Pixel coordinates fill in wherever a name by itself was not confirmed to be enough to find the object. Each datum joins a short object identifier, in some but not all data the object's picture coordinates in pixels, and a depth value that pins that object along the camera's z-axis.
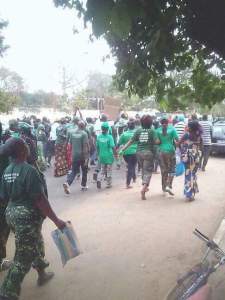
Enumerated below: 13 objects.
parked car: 11.55
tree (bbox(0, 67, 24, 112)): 28.83
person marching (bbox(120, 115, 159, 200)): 5.91
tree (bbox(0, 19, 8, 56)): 12.12
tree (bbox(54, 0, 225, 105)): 1.47
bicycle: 2.21
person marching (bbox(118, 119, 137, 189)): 6.85
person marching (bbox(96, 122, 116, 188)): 6.88
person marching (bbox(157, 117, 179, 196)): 6.07
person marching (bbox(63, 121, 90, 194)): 6.52
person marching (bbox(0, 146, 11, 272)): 3.37
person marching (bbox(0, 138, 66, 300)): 2.65
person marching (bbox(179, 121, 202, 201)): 5.51
